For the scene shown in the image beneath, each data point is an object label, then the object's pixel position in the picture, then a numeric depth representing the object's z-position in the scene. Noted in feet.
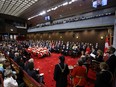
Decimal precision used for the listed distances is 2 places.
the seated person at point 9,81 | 5.56
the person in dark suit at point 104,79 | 4.88
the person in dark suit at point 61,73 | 5.94
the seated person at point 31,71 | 6.23
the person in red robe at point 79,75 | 5.86
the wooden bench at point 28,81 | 5.11
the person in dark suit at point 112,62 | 6.77
